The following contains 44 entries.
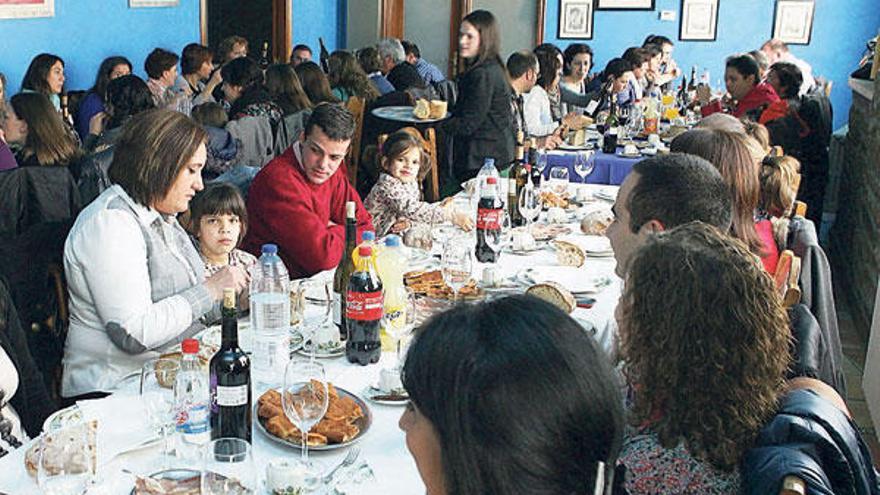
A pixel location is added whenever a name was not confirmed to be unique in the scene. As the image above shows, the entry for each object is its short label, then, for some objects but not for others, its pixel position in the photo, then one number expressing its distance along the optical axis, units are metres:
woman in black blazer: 4.99
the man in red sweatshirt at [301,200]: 3.09
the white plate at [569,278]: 2.70
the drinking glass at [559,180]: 4.04
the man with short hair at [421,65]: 8.43
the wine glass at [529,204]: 3.41
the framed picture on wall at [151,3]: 7.00
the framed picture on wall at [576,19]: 10.19
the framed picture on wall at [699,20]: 9.84
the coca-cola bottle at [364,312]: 2.06
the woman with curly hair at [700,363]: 1.38
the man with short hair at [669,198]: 2.26
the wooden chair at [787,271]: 2.31
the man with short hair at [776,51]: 8.62
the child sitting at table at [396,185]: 3.76
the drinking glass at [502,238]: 2.96
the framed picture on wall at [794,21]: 9.53
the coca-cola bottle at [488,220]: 2.95
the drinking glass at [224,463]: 1.41
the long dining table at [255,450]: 1.55
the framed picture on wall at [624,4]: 9.98
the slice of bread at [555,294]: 2.41
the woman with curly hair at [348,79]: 6.63
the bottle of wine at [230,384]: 1.64
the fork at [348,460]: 1.58
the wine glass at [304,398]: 1.60
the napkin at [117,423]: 1.66
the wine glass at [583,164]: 4.57
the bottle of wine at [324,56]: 8.98
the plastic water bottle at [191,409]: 1.62
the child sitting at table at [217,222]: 2.87
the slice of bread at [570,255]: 2.93
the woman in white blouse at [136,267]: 2.20
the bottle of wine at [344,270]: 2.22
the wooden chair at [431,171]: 4.77
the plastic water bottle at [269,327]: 2.00
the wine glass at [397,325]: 2.17
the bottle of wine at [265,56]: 8.85
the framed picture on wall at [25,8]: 5.71
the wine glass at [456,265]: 2.44
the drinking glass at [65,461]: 1.41
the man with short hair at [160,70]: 6.61
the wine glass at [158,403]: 1.62
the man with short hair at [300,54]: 8.15
